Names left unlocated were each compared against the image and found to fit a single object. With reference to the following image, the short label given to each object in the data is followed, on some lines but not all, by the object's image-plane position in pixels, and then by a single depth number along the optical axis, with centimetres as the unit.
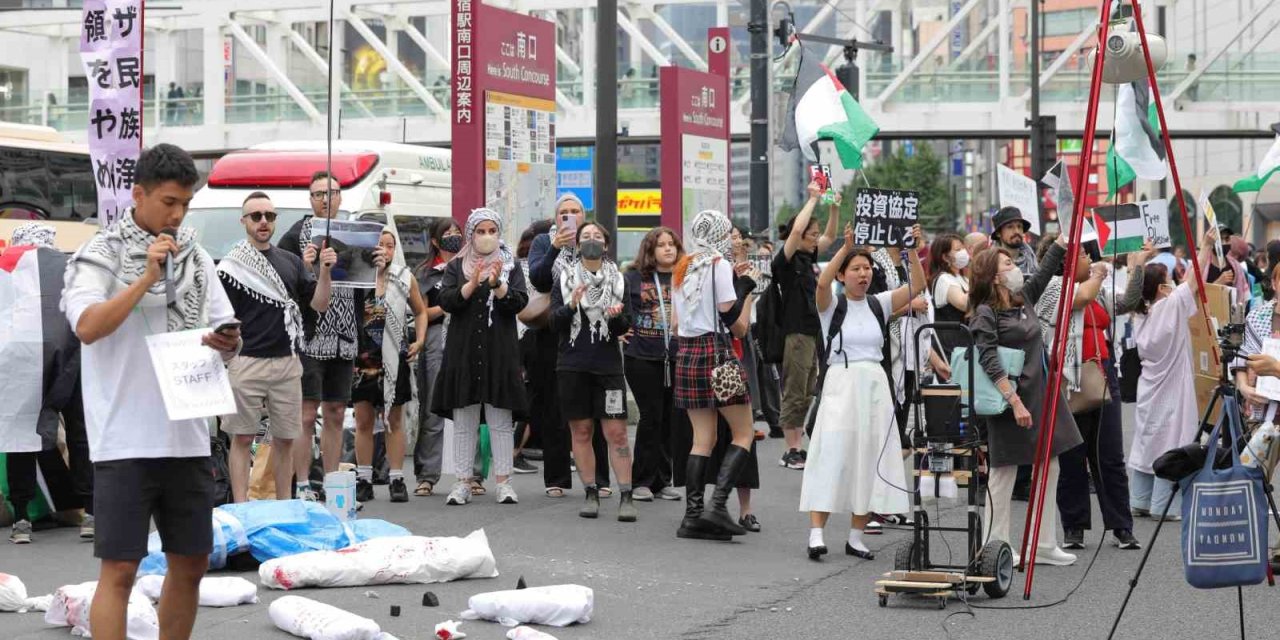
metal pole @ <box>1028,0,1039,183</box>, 2719
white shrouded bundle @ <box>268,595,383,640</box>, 688
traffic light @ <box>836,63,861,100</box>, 2546
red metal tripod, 764
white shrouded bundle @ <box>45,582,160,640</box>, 695
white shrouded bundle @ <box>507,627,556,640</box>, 705
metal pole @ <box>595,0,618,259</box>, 1493
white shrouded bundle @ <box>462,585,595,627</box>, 751
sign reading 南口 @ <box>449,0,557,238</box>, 1421
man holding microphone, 553
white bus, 2331
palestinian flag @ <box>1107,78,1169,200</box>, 908
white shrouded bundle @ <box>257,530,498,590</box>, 823
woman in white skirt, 927
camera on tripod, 702
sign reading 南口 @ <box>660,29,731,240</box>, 1944
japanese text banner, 1066
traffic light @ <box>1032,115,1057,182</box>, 2659
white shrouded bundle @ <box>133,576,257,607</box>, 777
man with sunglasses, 977
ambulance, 1452
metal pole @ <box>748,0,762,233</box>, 2189
